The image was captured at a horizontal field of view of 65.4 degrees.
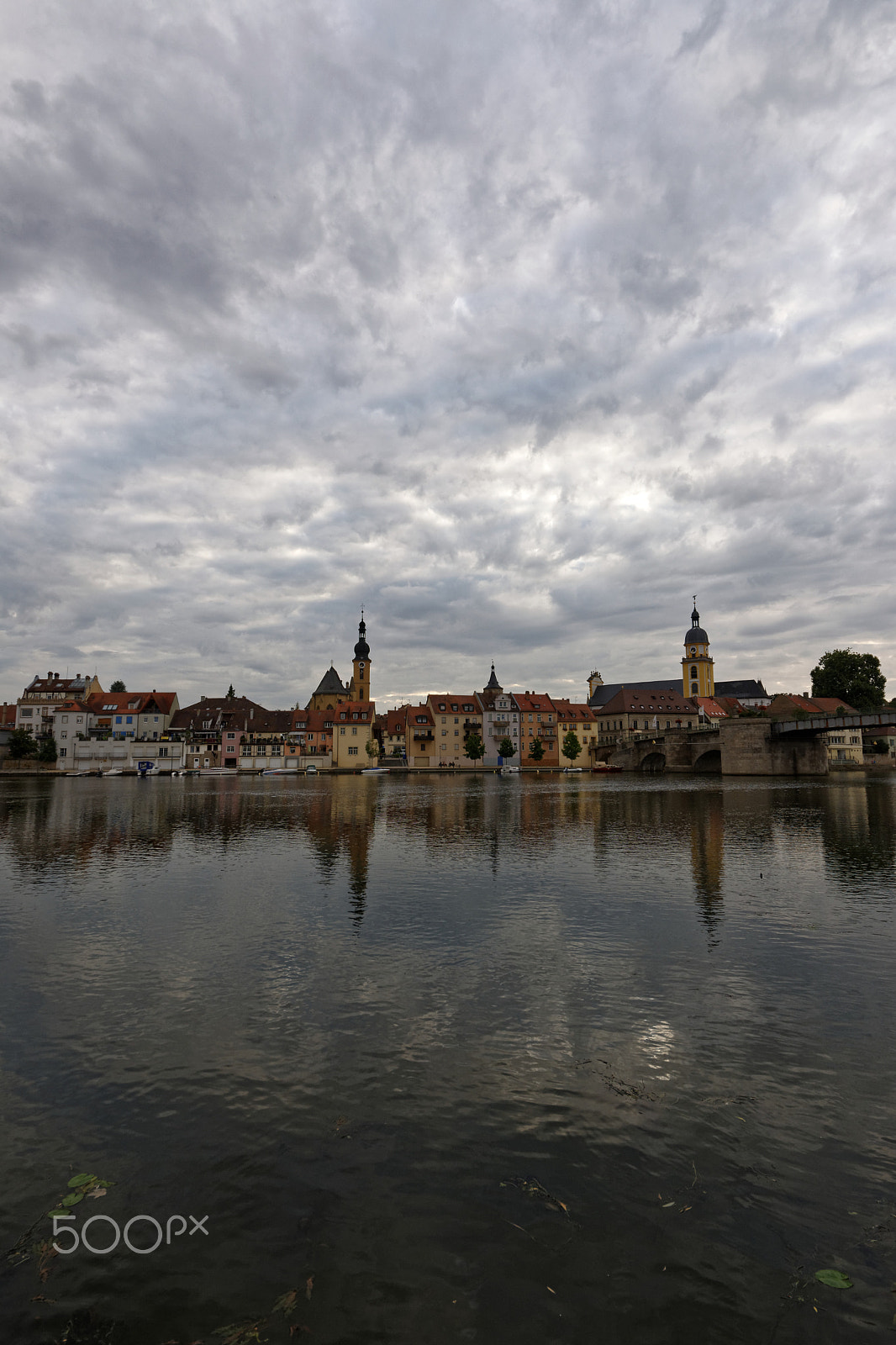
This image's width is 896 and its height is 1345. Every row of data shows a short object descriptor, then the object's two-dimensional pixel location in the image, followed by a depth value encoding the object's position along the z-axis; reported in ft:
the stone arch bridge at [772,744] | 331.36
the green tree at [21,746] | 465.47
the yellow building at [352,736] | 524.11
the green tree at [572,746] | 527.40
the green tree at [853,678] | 509.76
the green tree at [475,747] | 516.32
